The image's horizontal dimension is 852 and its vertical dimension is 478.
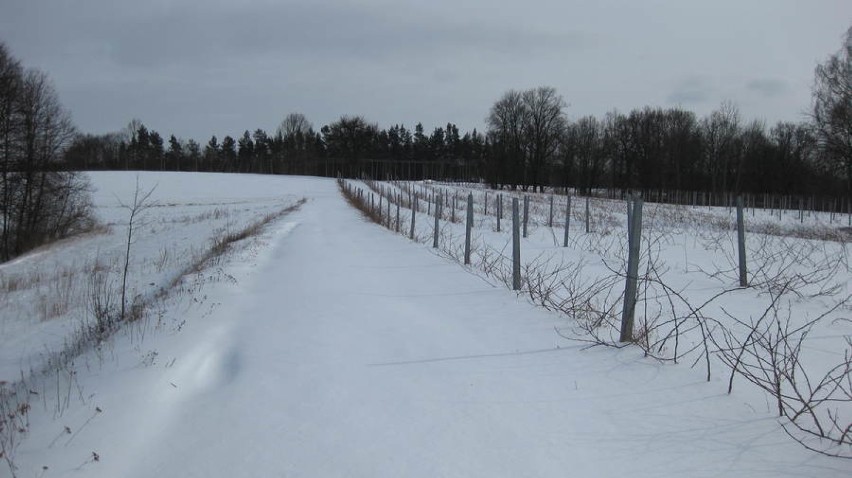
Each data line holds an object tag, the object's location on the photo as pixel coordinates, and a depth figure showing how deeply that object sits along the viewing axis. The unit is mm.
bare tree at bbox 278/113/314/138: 118500
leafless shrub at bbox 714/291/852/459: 3193
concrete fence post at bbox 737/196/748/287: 9094
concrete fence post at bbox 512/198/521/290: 8164
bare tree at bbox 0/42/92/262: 26672
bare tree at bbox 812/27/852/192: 30625
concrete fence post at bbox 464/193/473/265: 10984
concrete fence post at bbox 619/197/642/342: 5145
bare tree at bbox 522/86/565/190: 77062
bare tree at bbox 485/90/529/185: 79375
